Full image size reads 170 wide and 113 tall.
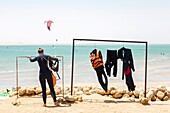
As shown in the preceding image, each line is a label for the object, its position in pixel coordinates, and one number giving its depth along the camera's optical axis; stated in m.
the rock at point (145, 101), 9.59
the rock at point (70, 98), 9.71
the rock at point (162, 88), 10.82
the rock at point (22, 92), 10.89
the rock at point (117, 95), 10.93
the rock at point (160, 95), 10.53
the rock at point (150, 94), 10.40
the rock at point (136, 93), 10.99
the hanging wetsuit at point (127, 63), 10.44
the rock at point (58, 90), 11.35
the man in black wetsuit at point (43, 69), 8.84
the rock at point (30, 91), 11.00
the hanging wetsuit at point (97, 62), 10.23
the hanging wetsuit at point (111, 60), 10.40
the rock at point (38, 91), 11.22
